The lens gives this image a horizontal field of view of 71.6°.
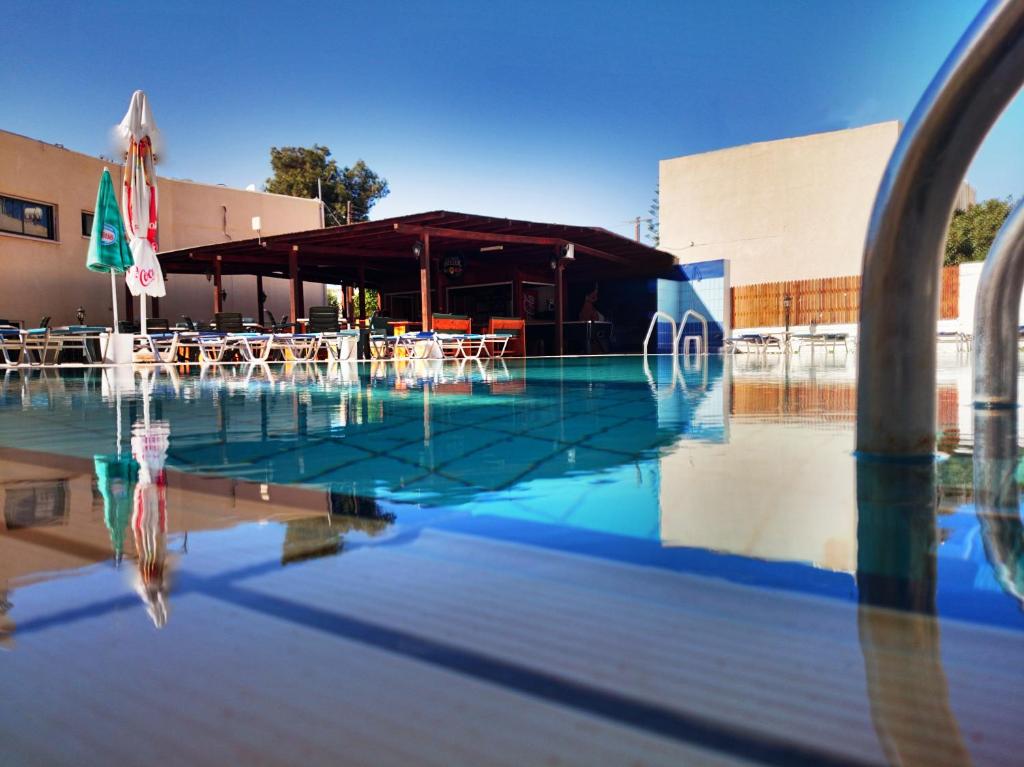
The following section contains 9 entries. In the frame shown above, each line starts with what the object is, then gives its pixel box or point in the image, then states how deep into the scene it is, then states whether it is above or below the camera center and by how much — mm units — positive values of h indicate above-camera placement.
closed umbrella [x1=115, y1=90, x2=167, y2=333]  10297 +2532
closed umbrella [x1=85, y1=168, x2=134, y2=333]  10781 +2001
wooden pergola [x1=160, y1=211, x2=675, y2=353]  14152 +2603
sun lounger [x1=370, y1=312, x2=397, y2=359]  14430 +479
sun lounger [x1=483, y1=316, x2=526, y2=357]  16172 +561
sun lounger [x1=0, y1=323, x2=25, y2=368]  11396 +593
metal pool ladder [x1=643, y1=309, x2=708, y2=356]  18616 +432
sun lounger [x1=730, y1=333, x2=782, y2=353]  17516 +292
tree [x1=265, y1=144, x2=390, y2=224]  32875 +8797
